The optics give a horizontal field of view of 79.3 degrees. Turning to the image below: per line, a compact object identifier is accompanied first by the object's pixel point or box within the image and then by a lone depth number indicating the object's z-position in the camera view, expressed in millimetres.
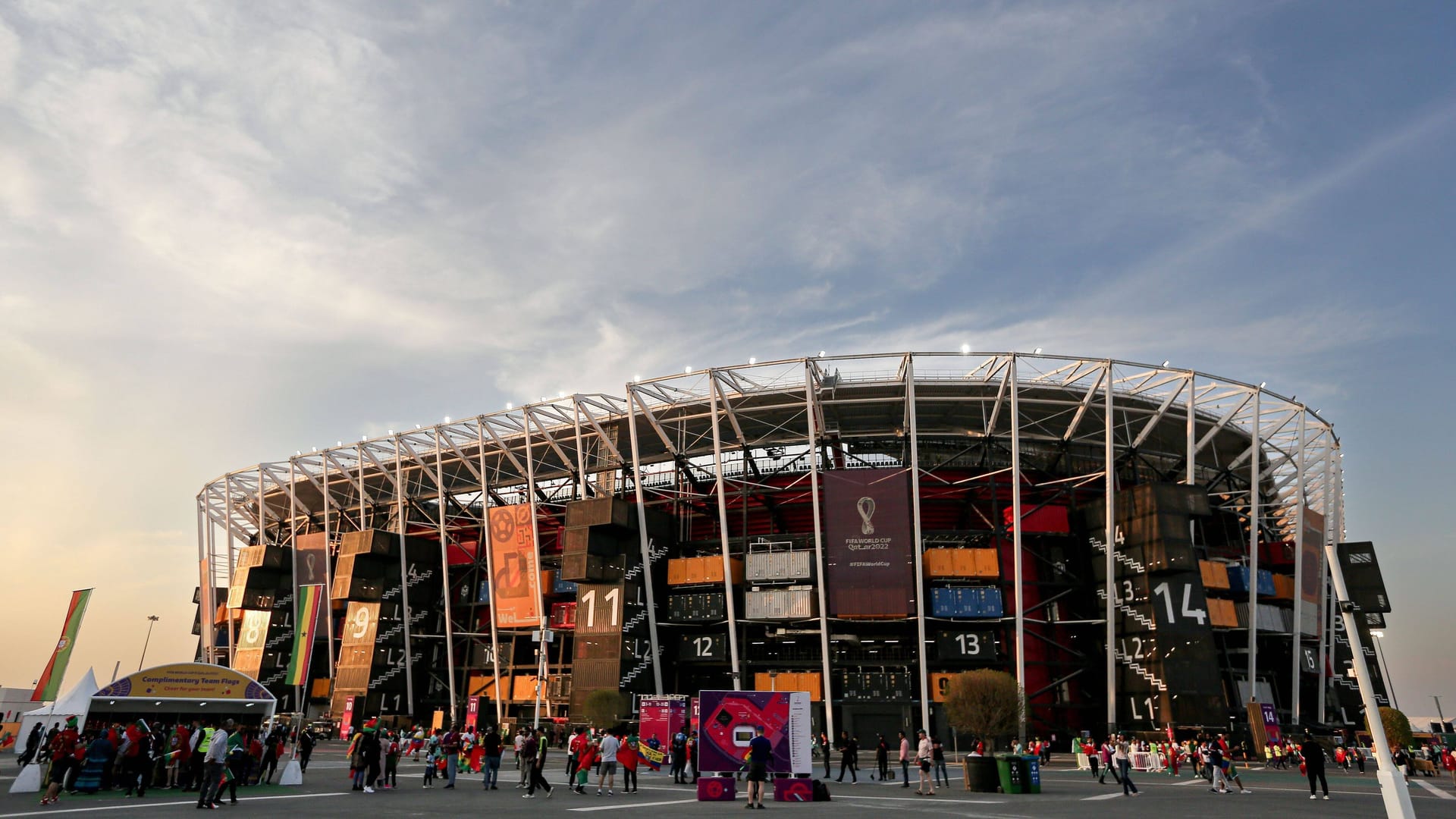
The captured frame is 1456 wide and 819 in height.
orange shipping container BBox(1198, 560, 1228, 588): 61625
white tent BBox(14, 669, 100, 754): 27453
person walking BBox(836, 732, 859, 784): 31891
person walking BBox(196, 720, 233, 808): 19016
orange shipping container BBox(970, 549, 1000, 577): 59656
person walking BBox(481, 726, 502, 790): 27391
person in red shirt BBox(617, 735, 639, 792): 25734
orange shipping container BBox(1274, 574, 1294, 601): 69188
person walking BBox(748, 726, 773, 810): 20969
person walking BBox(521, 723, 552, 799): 24359
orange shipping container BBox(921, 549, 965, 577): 59688
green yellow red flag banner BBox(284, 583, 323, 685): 55469
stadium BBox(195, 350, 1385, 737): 57188
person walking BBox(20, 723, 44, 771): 25750
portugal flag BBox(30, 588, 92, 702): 42031
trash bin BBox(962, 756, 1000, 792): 28172
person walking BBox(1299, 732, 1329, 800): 26297
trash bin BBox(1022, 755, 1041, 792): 27672
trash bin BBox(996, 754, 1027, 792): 27766
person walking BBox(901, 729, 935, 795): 26203
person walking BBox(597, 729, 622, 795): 25297
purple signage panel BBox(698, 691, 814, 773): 23734
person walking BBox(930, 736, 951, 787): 30045
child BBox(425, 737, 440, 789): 26969
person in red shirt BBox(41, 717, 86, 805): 20141
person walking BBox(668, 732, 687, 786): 30750
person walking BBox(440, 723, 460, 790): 26844
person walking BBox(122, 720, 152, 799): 22047
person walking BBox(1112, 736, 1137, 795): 26922
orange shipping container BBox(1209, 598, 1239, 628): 60188
